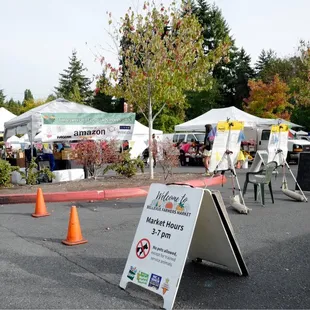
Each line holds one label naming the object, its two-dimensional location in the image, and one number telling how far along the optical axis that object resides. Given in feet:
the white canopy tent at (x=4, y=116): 71.15
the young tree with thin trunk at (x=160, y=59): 42.09
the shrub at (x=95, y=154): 41.55
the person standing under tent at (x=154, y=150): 44.96
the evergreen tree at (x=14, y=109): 249.55
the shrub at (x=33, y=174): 40.57
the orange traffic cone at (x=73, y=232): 19.81
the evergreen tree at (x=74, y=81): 229.68
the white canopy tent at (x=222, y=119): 73.67
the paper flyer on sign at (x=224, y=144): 27.89
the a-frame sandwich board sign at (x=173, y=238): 12.54
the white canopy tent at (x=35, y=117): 42.65
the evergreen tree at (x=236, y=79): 164.76
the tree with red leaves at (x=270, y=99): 119.24
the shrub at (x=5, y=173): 38.73
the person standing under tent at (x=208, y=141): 47.50
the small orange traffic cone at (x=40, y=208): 27.37
